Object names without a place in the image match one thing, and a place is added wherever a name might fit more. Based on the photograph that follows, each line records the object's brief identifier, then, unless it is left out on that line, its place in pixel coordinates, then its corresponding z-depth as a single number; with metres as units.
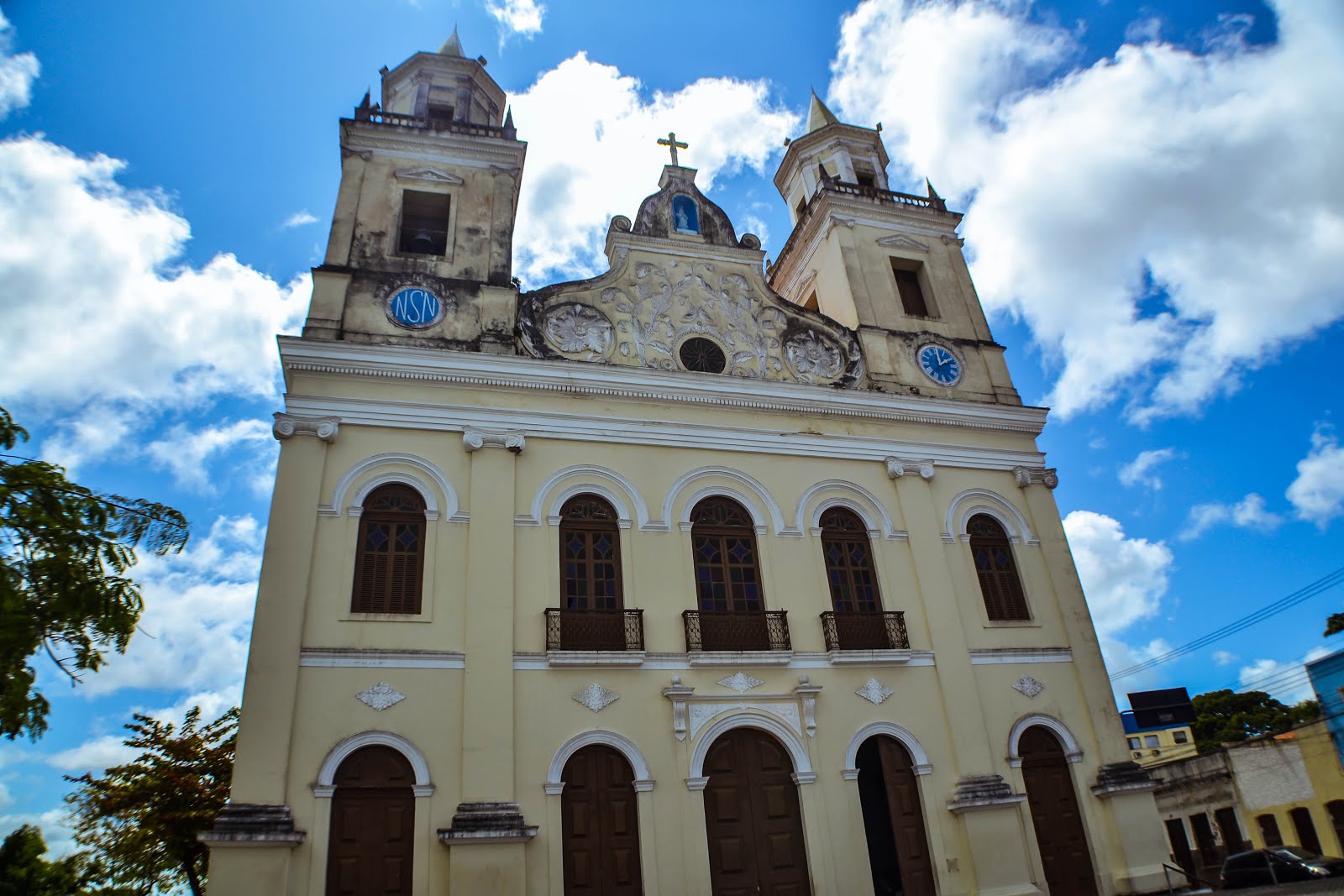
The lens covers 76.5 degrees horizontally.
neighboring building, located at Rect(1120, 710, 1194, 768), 41.16
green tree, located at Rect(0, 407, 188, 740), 6.55
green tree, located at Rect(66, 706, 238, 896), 14.61
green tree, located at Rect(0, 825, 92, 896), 21.66
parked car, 15.43
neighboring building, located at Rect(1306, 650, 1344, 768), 20.41
